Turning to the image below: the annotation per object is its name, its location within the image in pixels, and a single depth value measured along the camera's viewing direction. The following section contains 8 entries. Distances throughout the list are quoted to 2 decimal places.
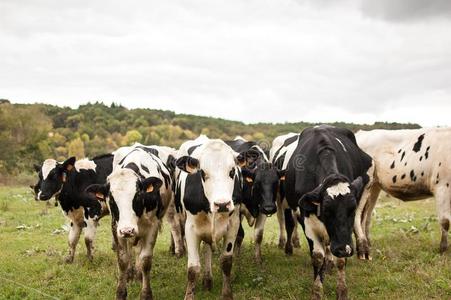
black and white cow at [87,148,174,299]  7.15
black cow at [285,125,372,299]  6.48
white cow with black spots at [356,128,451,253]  9.71
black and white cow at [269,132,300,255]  10.20
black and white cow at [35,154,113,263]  10.76
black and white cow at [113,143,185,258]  10.28
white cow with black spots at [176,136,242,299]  7.03
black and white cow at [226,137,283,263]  8.52
